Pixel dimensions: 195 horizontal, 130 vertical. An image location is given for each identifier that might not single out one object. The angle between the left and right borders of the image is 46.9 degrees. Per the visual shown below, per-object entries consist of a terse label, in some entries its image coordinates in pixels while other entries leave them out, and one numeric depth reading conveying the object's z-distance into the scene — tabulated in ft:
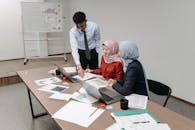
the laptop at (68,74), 8.05
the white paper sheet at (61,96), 6.61
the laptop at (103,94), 6.19
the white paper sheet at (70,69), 8.66
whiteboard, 17.14
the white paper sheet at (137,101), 5.94
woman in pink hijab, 8.25
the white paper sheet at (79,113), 5.34
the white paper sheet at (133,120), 5.01
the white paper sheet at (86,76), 8.05
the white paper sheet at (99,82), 7.43
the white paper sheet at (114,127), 4.93
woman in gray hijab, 6.70
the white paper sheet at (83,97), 6.38
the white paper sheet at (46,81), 7.92
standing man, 9.71
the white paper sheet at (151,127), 4.86
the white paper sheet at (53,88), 7.25
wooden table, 5.04
